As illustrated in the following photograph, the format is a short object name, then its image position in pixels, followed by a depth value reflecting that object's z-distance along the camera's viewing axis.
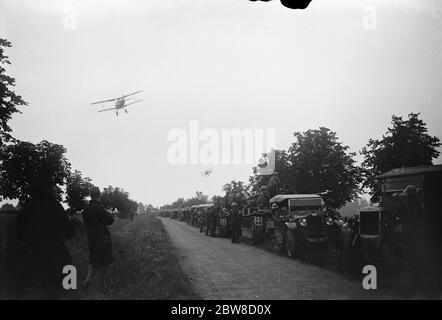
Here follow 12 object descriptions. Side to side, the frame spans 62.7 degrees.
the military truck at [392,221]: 8.18
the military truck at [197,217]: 36.16
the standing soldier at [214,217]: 22.14
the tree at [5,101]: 11.81
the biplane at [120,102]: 29.95
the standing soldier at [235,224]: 17.31
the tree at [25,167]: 13.59
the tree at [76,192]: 18.45
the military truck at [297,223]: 11.70
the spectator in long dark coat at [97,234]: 6.99
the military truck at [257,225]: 15.98
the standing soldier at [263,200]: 18.00
